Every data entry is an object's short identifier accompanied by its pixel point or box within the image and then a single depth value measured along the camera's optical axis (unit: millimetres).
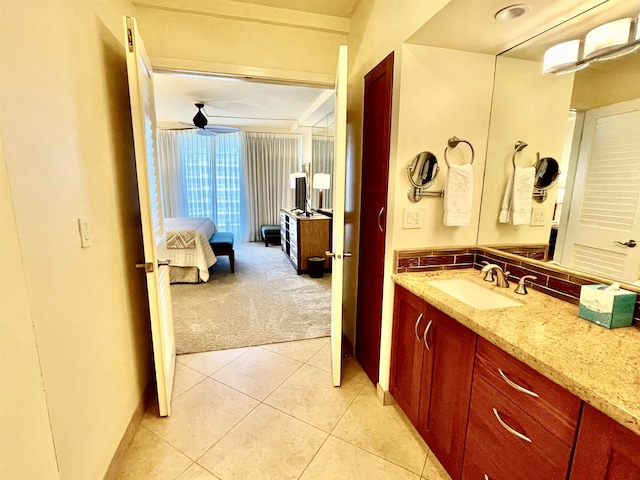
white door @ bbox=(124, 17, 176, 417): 1408
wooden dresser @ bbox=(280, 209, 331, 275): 4395
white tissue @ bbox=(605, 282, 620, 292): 1069
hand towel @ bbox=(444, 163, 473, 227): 1630
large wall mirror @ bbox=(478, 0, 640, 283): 1172
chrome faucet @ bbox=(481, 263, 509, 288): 1517
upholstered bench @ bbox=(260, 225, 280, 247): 6285
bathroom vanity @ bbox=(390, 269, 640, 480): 736
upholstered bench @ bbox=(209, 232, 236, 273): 4422
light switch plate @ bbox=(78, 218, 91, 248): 1169
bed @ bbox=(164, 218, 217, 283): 3913
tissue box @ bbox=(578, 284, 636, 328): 1042
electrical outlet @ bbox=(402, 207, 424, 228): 1679
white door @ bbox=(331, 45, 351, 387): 1701
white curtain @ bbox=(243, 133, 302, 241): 6723
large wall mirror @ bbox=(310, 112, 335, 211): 4641
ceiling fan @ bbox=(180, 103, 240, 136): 4562
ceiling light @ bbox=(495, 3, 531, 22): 1219
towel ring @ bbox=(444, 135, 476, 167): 1661
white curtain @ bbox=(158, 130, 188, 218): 6301
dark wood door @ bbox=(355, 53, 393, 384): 1743
